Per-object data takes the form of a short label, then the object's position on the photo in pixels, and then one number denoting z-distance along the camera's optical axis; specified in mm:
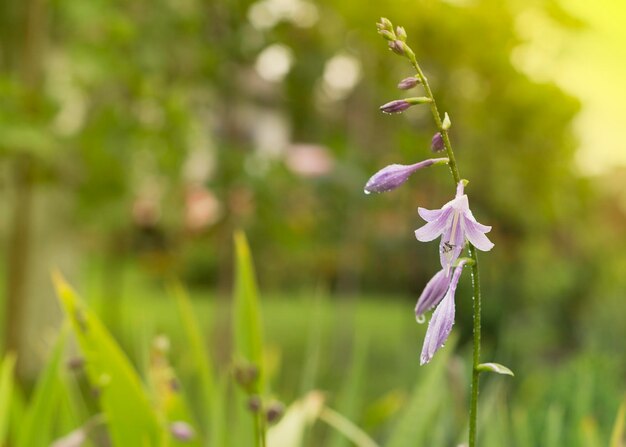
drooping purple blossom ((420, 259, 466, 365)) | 750
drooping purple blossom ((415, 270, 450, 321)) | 768
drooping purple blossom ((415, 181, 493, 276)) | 760
